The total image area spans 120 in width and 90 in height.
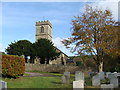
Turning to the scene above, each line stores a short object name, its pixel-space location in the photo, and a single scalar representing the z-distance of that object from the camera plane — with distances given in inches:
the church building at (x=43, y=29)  1843.9
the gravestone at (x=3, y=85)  243.7
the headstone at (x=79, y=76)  404.7
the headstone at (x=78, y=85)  245.9
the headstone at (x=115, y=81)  313.4
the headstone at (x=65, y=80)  371.4
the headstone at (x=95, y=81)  345.8
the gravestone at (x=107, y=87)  225.8
